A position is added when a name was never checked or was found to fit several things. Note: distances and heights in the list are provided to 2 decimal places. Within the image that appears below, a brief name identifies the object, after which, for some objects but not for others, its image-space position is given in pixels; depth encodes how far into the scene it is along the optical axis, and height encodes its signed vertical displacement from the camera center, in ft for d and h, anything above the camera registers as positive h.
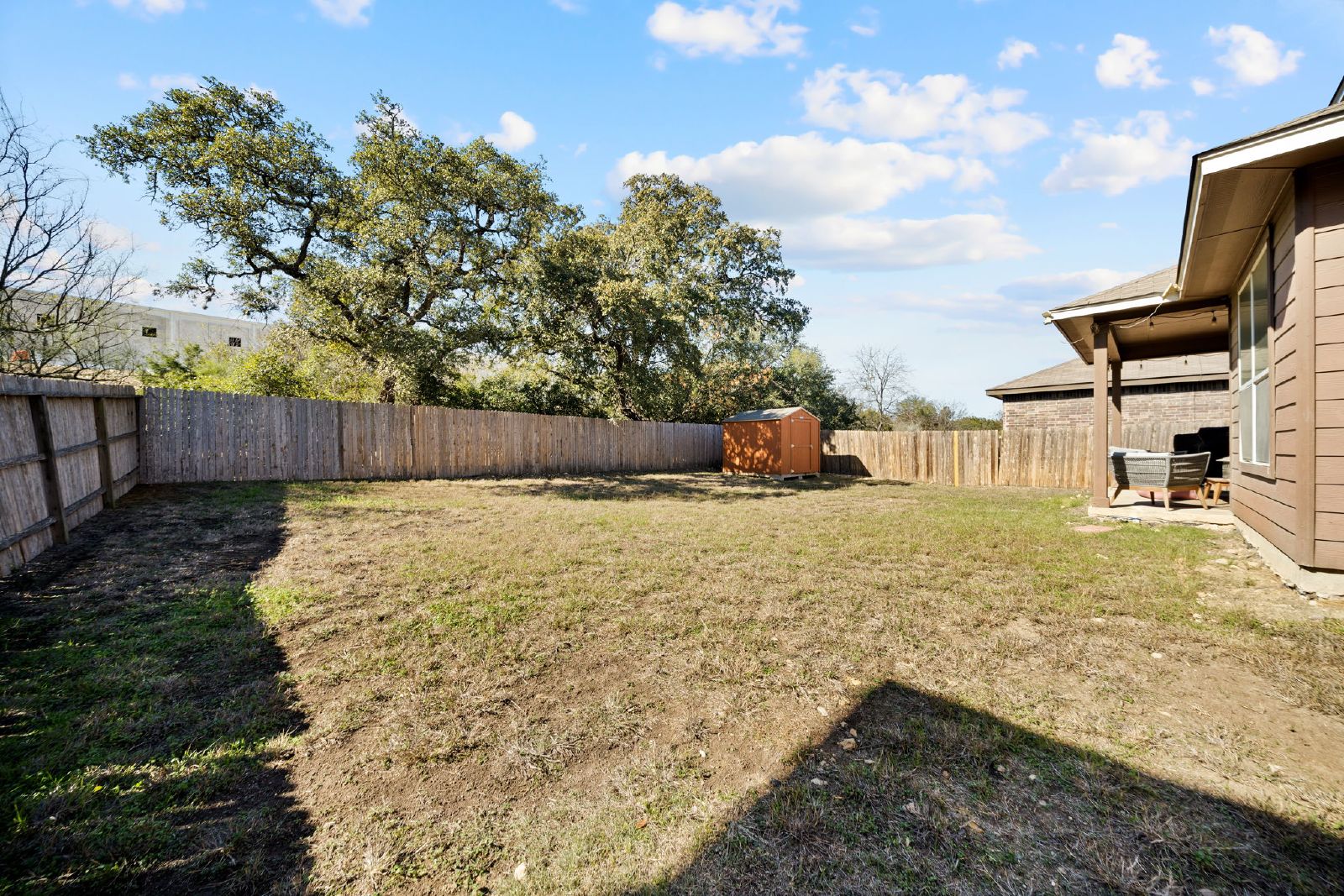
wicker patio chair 23.02 -1.92
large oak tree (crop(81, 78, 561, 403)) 36.35 +16.38
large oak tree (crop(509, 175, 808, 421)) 46.80 +12.48
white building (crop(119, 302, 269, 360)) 94.94 +21.13
